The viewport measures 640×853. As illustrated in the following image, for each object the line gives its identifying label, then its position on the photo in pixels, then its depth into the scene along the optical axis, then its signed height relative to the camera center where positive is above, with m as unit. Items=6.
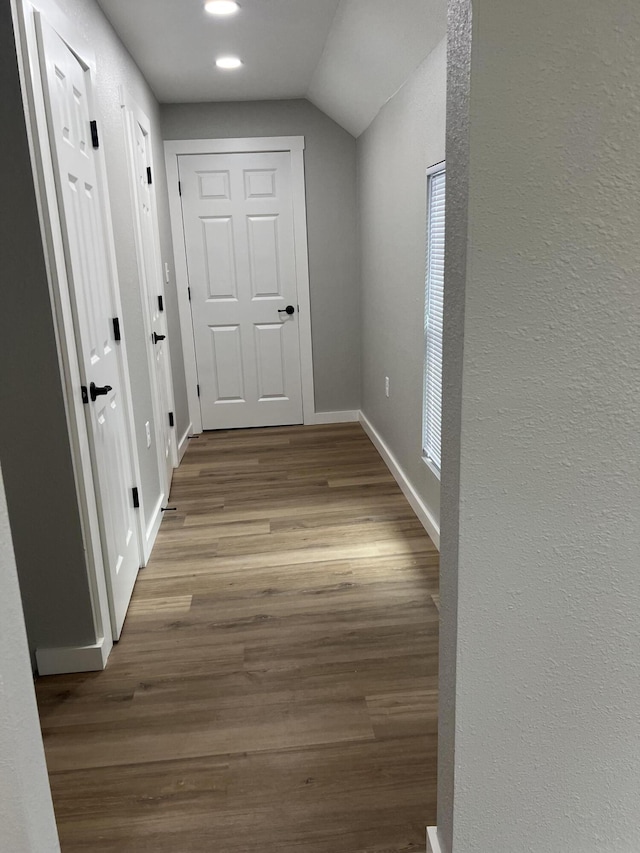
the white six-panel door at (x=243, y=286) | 4.66 -0.17
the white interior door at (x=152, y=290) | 3.29 -0.13
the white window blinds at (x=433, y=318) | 2.81 -0.27
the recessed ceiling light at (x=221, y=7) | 2.71 +1.07
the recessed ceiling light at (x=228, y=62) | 3.50 +1.08
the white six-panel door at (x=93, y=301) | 1.98 -0.12
